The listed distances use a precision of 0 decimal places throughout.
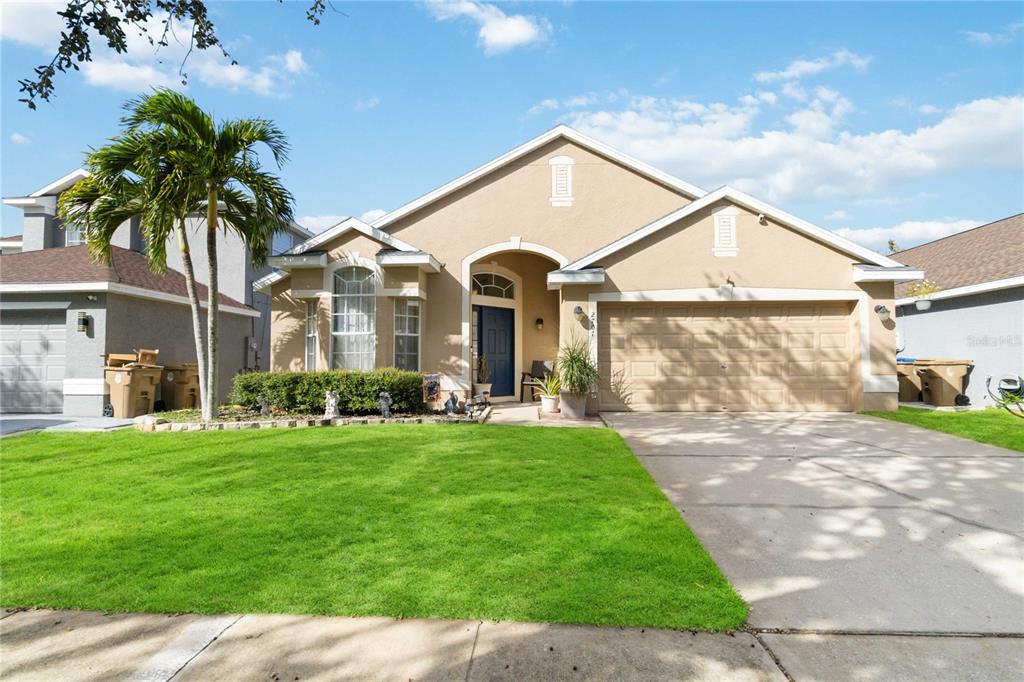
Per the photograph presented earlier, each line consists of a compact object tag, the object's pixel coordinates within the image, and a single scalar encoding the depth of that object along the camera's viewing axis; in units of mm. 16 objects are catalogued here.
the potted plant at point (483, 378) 13149
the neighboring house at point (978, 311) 12227
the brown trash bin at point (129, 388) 11383
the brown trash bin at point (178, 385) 12406
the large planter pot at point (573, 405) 10500
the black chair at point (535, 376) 13680
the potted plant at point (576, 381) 10398
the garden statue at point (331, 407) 9664
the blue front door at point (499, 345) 13836
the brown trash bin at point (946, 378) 12492
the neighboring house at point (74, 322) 11688
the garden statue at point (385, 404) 9852
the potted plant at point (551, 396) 10938
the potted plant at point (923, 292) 13367
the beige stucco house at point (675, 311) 11141
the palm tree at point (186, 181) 9336
